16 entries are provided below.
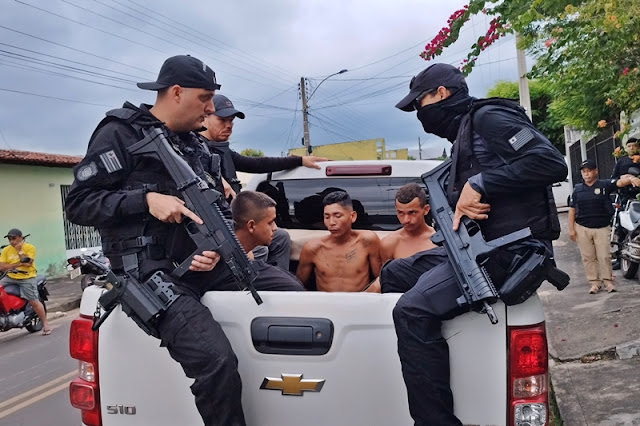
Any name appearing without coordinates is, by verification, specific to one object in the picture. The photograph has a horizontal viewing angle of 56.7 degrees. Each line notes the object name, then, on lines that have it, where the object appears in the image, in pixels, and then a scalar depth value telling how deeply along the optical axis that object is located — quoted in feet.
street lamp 100.32
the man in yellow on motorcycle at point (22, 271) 28.86
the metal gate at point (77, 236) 54.90
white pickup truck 6.61
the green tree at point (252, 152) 129.76
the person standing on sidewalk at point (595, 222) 25.90
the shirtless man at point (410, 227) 11.63
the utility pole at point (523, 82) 44.15
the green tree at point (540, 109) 95.86
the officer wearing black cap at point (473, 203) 6.55
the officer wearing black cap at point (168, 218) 6.92
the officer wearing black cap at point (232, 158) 13.43
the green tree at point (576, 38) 17.01
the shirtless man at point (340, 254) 11.82
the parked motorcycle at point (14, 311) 27.76
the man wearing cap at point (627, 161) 26.50
